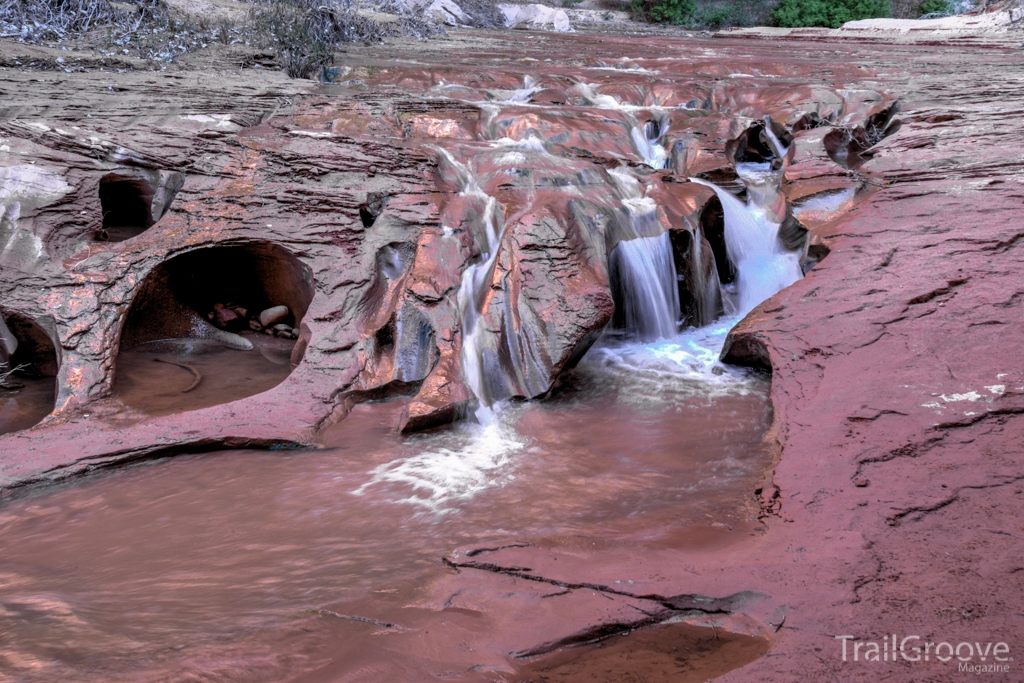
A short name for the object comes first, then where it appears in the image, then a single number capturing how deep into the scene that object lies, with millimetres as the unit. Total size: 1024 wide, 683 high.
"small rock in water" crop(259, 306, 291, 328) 6234
